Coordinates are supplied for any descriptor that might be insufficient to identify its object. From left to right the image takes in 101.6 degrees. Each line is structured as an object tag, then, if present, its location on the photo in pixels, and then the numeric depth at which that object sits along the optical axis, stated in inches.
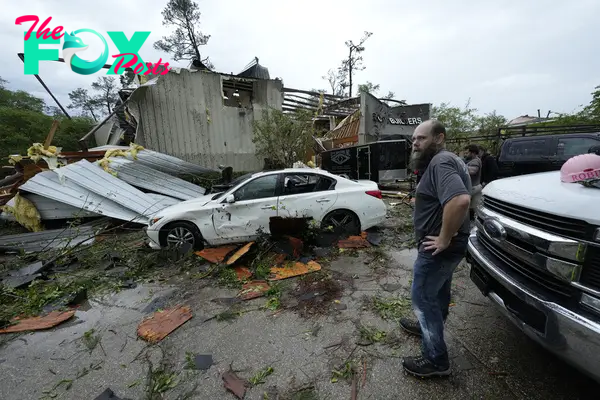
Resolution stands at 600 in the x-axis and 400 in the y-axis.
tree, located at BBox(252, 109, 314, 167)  362.0
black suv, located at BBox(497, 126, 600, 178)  222.5
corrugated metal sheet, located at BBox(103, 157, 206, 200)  282.5
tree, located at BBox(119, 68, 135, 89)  975.8
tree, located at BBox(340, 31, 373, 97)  904.6
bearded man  57.4
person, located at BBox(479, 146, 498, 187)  222.8
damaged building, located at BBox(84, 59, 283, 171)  377.7
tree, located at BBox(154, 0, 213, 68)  698.2
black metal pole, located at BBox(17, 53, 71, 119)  322.0
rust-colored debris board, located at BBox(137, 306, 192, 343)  99.0
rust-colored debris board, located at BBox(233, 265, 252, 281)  140.2
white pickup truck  49.2
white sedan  167.6
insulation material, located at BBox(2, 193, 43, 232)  239.9
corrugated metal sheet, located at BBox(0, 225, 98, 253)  200.5
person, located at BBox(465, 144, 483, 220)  188.9
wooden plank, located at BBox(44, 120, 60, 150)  276.5
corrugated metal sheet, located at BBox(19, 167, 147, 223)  237.3
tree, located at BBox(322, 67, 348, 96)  972.1
